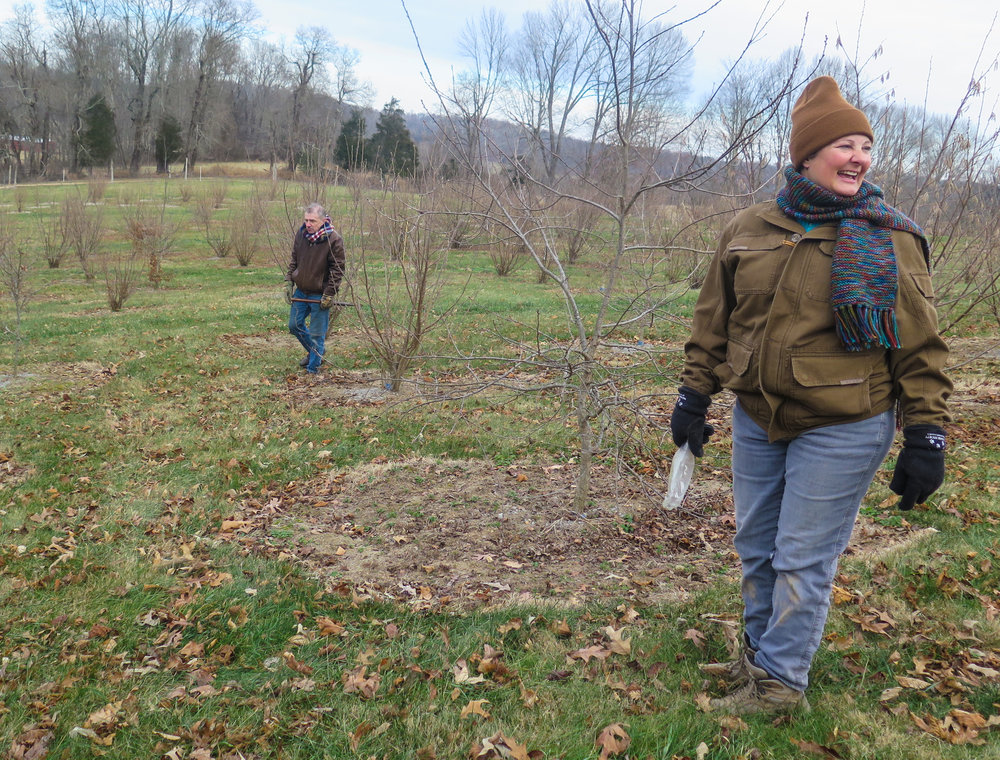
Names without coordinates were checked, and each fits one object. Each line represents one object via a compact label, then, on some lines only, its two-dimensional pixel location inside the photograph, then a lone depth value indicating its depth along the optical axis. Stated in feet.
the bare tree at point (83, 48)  177.58
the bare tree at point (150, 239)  58.23
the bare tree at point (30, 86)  161.68
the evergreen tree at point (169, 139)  152.15
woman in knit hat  7.20
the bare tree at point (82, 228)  62.95
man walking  26.99
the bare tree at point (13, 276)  28.40
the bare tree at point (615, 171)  11.23
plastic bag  9.10
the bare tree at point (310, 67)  189.94
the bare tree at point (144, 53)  186.91
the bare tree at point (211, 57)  185.47
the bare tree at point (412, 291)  23.11
